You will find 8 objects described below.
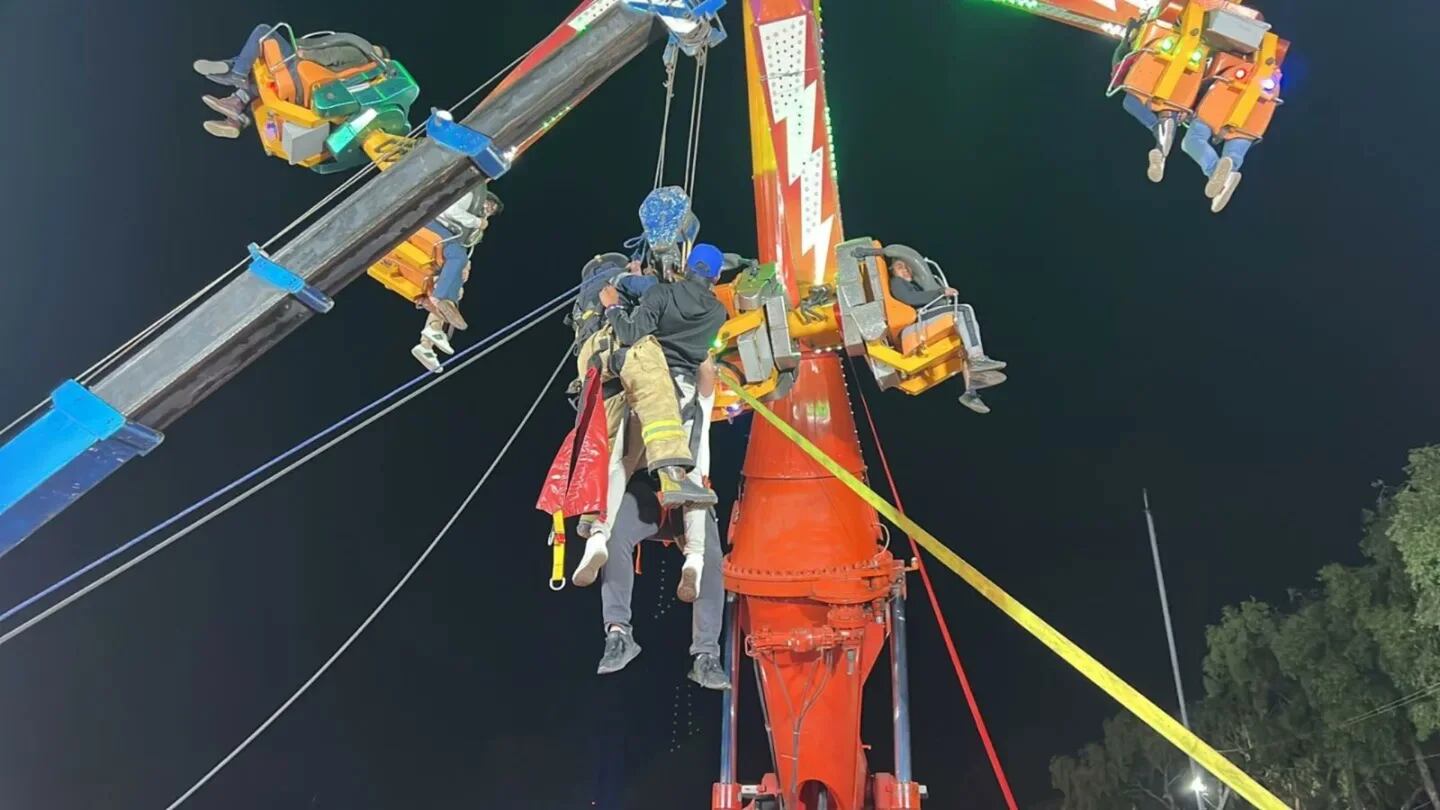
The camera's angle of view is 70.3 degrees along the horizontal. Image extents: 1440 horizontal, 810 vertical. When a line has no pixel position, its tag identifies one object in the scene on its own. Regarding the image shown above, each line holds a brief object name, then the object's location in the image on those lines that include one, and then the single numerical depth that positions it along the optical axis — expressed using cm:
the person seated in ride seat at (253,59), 613
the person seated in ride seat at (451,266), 629
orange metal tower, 693
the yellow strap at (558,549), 489
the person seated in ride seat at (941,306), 625
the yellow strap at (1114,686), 298
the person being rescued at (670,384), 496
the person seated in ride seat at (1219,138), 588
